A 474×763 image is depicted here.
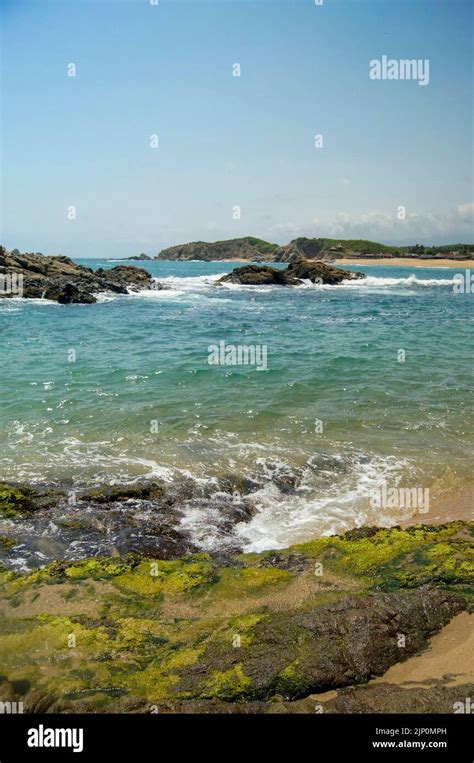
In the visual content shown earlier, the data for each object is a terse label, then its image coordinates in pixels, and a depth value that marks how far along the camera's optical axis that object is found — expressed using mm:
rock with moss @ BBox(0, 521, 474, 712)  4871
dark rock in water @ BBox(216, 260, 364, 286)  77875
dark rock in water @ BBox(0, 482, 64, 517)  9497
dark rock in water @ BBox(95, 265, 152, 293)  68562
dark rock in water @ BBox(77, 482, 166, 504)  10133
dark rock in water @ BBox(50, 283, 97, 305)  49281
